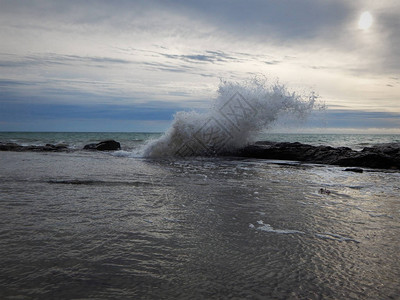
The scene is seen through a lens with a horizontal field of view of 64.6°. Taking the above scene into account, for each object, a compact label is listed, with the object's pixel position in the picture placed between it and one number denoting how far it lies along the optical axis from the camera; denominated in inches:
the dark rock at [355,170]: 336.9
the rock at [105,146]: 679.1
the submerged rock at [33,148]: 597.4
